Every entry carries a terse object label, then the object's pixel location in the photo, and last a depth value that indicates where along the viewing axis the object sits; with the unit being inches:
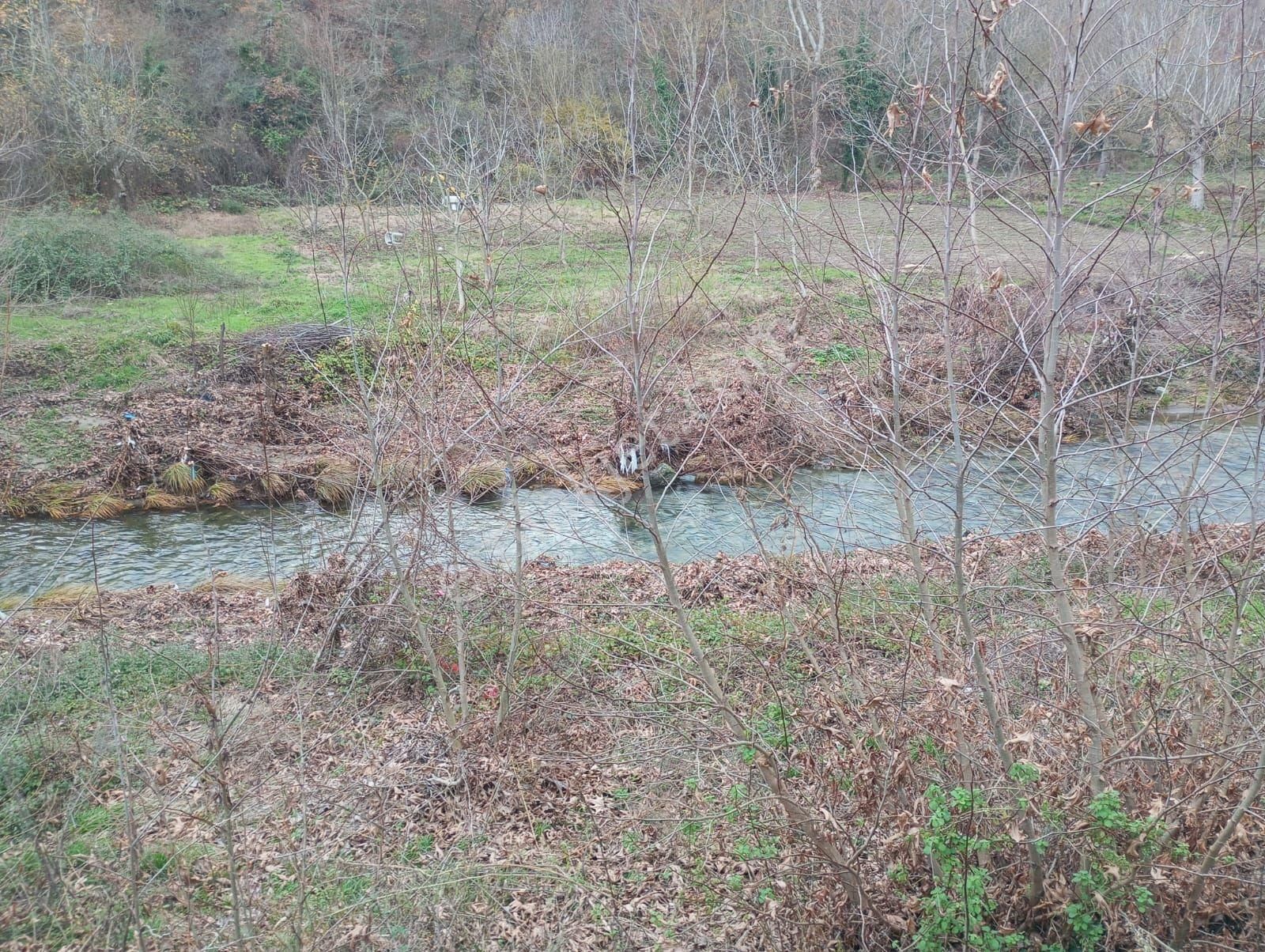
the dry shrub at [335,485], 470.3
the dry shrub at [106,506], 459.5
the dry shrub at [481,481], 411.8
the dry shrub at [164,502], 478.9
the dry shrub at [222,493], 485.7
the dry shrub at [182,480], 486.3
